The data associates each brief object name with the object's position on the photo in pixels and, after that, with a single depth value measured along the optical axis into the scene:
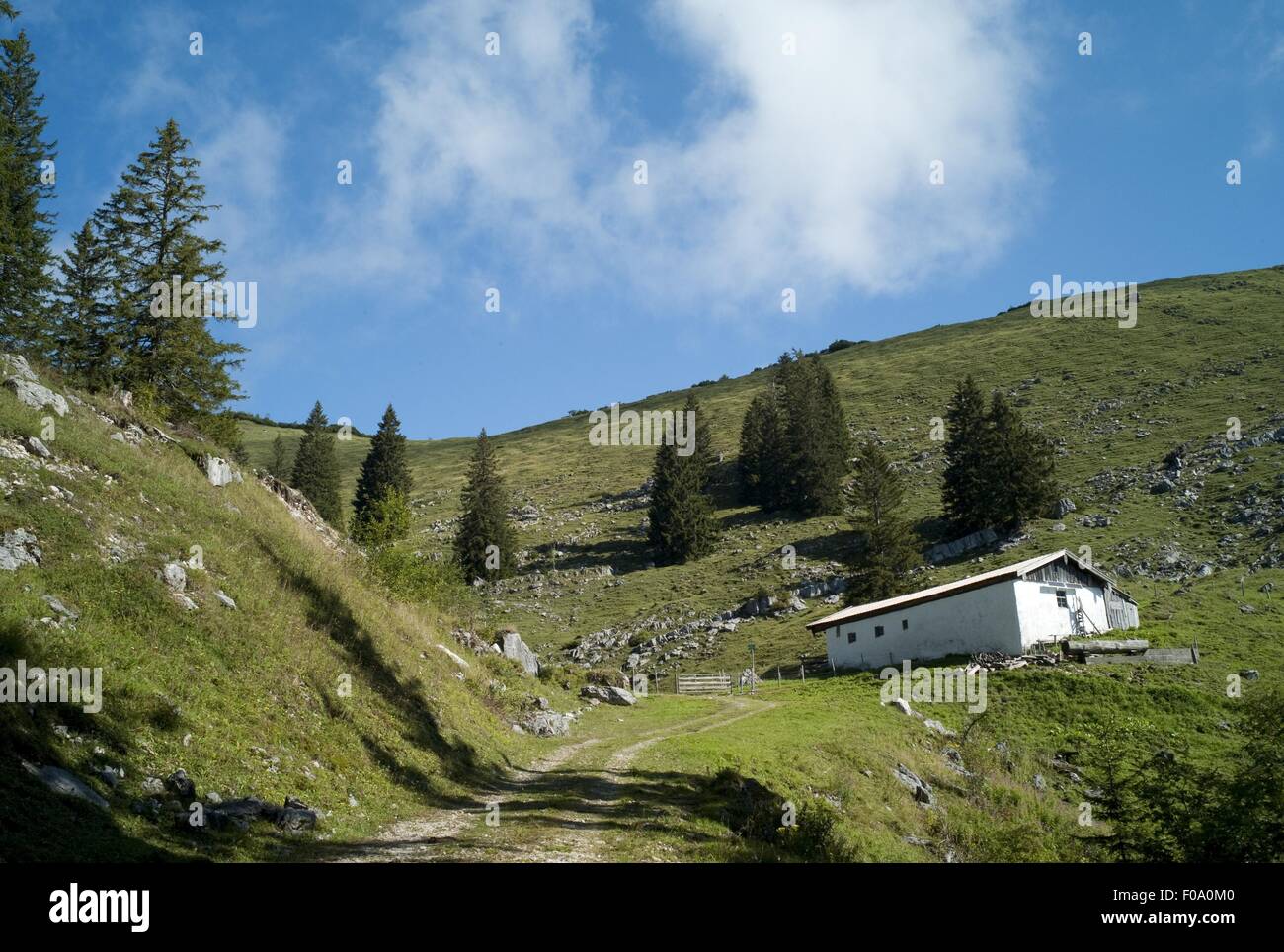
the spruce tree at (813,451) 85.62
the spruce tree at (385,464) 91.06
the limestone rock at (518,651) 34.84
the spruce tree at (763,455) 90.12
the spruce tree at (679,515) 79.94
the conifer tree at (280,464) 100.81
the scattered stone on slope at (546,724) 26.30
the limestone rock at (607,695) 36.22
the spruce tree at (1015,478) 66.12
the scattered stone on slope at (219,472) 26.33
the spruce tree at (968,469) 67.69
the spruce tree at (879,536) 57.47
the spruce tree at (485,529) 76.12
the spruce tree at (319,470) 83.19
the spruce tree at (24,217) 32.59
